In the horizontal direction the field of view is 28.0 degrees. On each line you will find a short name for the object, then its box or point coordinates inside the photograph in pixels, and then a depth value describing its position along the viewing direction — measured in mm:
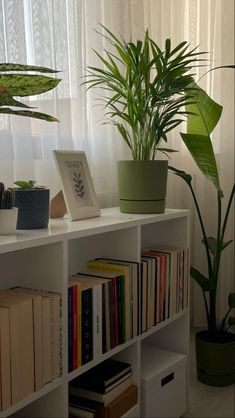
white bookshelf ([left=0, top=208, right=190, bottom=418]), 1337
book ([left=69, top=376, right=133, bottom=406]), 1571
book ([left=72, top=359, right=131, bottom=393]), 1597
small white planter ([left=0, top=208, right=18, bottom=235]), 1282
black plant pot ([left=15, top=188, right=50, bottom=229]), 1397
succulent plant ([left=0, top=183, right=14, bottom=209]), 1288
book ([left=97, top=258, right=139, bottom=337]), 1672
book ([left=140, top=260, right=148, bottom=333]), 1736
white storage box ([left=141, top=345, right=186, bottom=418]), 1767
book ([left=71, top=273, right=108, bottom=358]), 1503
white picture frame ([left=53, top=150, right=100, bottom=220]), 1632
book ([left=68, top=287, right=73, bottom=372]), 1399
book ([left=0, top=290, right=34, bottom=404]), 1196
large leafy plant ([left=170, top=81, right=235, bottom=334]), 1981
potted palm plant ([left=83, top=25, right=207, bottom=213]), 1755
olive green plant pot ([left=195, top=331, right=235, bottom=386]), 2184
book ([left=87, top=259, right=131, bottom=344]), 1645
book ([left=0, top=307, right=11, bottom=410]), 1162
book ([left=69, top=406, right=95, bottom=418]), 1527
